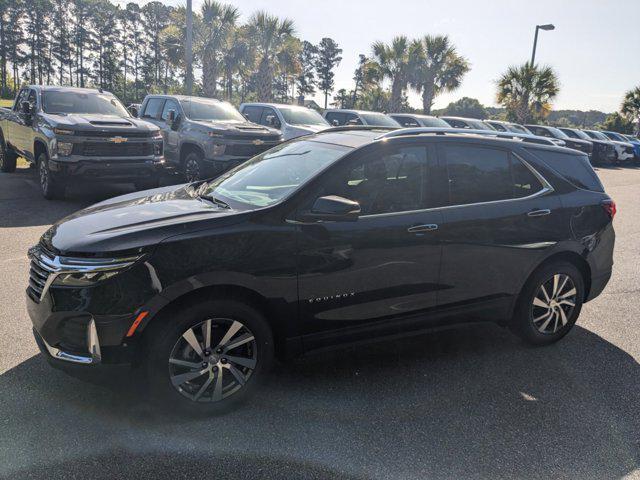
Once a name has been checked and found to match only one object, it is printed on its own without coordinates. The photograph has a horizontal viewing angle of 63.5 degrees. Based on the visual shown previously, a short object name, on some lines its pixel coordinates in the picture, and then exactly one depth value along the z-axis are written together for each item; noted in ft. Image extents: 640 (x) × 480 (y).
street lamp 92.22
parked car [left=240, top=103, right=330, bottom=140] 42.65
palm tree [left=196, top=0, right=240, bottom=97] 93.15
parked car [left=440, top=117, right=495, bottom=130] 68.81
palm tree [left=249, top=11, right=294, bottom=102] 94.68
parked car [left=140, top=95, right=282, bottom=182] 34.71
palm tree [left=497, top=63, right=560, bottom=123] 101.40
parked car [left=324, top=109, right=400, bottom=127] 52.03
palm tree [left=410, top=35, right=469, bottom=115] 107.76
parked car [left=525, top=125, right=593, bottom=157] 77.61
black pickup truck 28.45
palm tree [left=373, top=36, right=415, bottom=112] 109.29
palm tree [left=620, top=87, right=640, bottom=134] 143.64
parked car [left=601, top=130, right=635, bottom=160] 89.20
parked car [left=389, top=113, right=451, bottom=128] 61.59
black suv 9.30
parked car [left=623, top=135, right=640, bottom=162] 91.38
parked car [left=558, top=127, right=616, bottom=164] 86.53
